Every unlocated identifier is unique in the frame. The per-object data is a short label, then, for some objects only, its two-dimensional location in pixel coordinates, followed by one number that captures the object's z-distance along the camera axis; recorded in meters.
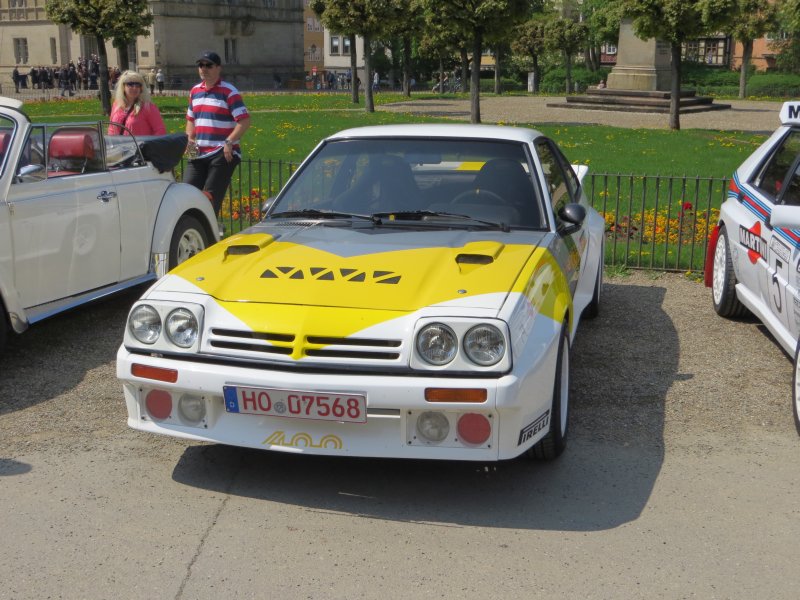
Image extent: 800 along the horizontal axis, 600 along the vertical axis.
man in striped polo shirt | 9.62
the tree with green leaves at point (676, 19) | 25.02
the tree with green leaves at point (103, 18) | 33.09
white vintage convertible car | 6.75
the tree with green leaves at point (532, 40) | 65.06
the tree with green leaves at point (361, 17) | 34.41
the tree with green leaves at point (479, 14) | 25.23
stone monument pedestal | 35.52
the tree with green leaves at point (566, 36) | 61.44
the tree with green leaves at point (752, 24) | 56.78
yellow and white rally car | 4.39
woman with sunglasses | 9.66
